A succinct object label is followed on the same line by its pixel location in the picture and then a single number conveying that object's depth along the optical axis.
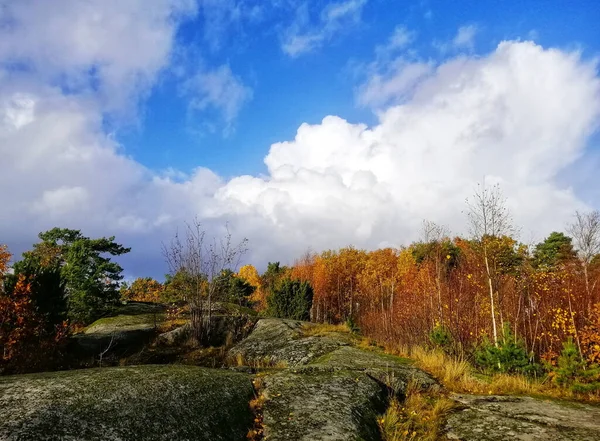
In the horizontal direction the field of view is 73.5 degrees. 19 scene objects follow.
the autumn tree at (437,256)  19.19
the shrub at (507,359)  10.62
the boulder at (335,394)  5.66
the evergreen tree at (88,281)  23.36
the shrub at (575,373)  9.04
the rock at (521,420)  5.80
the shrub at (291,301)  28.36
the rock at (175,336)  17.27
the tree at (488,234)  17.14
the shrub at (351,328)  17.59
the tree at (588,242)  22.55
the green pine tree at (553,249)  35.31
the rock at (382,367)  8.26
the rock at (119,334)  17.84
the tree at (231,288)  18.73
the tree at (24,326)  12.20
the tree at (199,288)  17.34
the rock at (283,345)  13.91
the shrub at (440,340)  13.45
